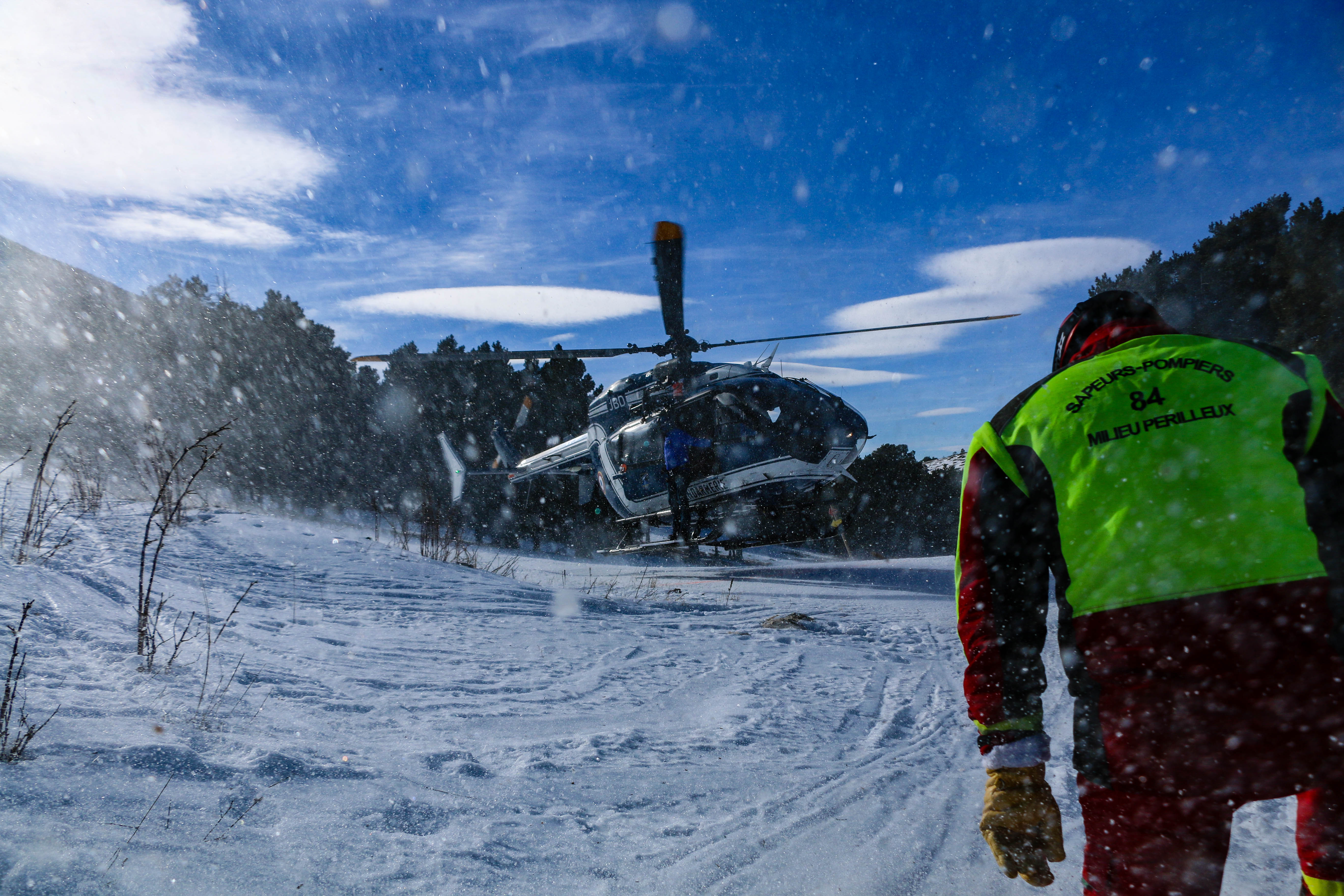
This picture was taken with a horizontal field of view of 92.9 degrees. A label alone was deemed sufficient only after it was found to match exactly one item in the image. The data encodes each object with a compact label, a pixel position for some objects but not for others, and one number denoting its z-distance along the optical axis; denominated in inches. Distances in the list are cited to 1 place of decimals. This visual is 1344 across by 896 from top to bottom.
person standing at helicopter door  360.8
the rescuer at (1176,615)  41.4
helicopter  352.8
